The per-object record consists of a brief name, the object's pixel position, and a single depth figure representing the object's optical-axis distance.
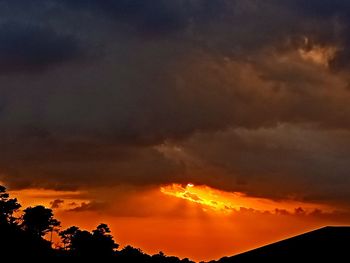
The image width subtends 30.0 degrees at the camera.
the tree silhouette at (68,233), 158.38
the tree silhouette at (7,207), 145.25
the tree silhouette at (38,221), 149.88
